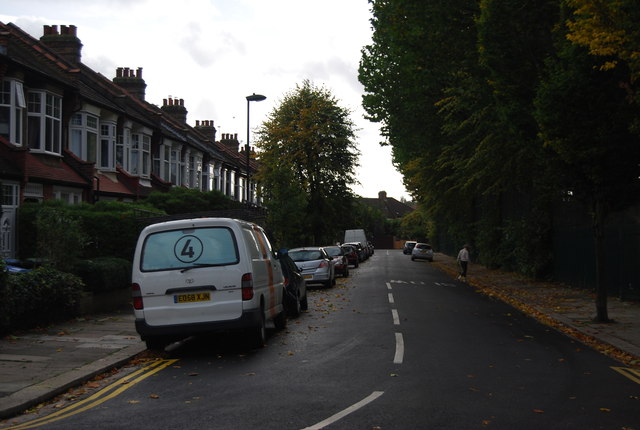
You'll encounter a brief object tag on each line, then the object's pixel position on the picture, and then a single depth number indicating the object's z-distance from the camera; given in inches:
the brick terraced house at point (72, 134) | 872.3
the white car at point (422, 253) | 2227.1
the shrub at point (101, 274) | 612.3
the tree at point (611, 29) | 386.3
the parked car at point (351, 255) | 1705.0
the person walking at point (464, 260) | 1213.1
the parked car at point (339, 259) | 1252.5
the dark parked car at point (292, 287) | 599.8
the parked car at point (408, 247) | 3086.1
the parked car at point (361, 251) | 2057.0
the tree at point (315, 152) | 1843.0
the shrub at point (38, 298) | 465.7
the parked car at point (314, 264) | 962.7
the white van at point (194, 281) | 403.2
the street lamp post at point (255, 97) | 1285.7
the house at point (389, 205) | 6117.1
